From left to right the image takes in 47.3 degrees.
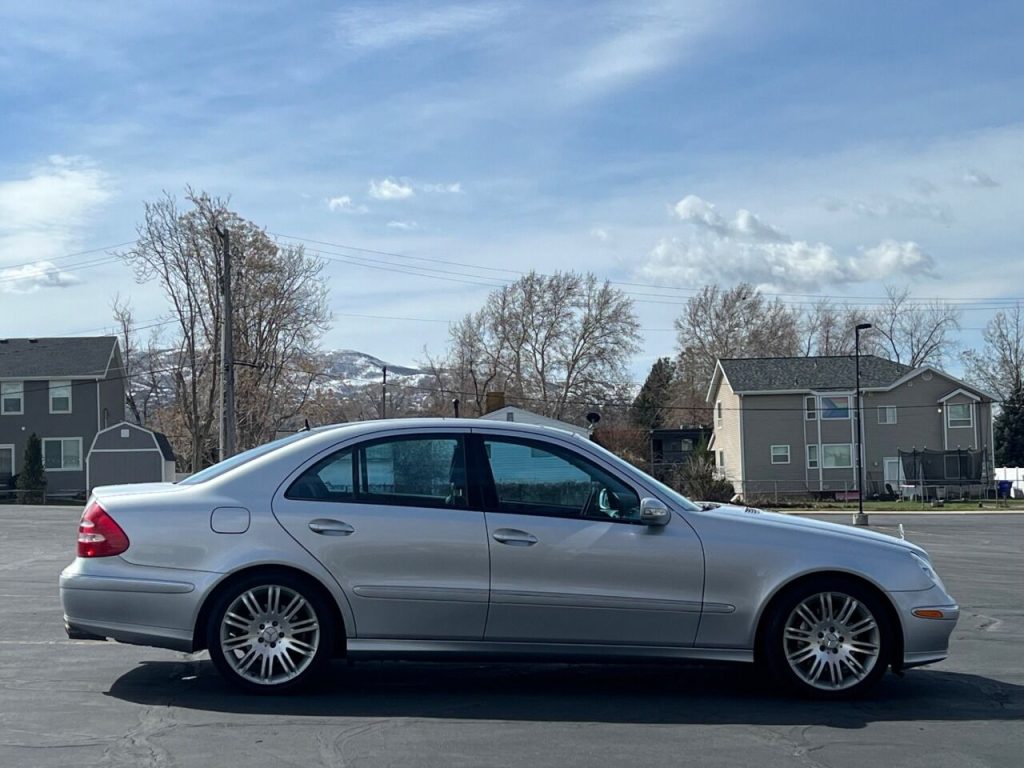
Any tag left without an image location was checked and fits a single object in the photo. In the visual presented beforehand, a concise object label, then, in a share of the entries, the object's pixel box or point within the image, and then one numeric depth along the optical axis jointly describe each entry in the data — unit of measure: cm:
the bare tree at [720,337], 8738
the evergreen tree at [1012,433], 7850
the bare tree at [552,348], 8125
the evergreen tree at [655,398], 8850
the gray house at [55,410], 5969
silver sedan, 676
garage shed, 5403
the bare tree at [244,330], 5603
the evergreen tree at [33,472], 5453
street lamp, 3544
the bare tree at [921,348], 9056
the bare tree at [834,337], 9231
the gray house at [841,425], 6228
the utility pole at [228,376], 3712
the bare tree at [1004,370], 8706
